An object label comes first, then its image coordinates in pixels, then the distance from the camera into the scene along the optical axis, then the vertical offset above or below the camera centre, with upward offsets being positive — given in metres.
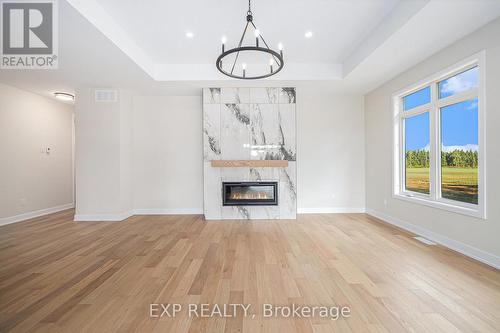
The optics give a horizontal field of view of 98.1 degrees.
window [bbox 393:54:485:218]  2.83 +0.40
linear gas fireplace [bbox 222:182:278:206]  4.77 -0.60
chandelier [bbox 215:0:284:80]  3.94 +2.02
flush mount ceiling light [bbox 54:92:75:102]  4.91 +1.64
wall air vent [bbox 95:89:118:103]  4.68 +1.55
